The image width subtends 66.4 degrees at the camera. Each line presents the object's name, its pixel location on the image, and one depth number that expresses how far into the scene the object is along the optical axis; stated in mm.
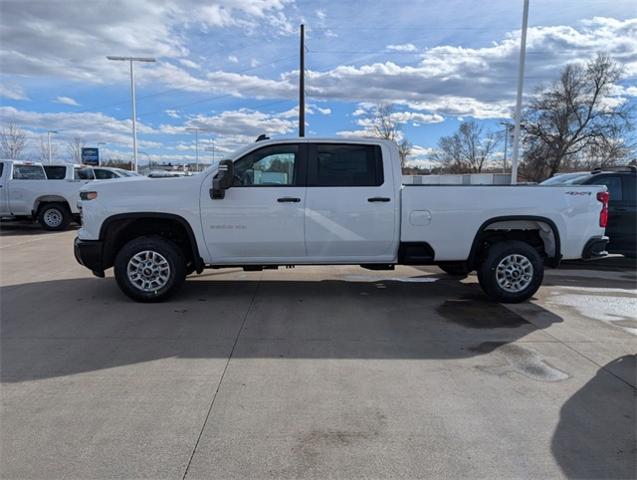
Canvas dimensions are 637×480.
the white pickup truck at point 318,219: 5996
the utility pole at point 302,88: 26083
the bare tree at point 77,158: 68625
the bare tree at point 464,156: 74250
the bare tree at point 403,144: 49712
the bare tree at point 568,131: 44344
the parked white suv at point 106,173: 16953
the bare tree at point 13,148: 48750
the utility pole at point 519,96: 18156
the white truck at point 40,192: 14031
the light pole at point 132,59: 32875
